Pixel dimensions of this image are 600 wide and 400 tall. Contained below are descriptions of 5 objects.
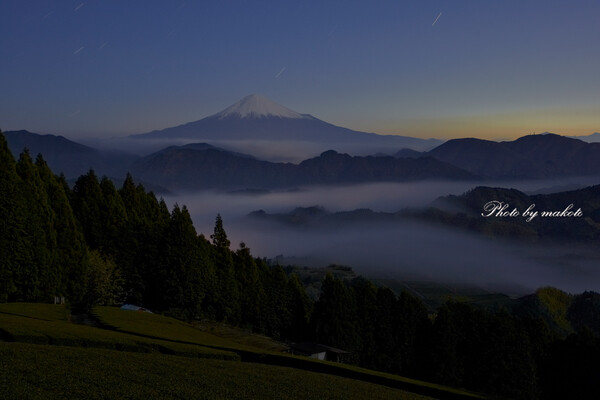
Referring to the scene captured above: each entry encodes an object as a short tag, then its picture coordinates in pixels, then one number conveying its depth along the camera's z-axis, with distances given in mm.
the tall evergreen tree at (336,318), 84750
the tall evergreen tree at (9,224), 54750
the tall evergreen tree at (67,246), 62562
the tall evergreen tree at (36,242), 56750
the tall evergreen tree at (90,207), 78625
